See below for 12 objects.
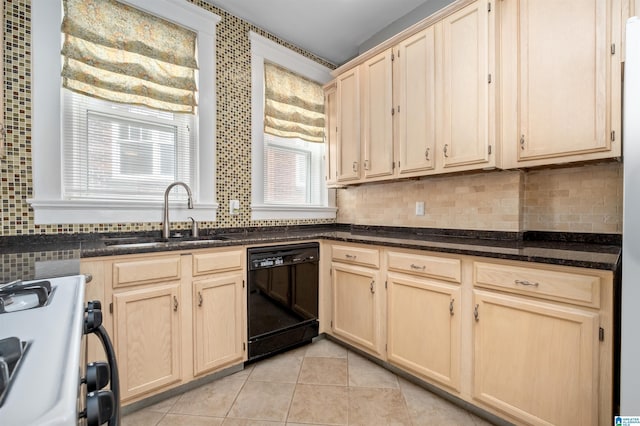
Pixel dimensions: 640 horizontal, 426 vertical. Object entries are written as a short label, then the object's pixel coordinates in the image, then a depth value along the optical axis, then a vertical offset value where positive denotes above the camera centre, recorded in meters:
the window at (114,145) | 1.83 +0.46
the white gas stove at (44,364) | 0.32 -0.21
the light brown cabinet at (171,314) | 1.66 -0.63
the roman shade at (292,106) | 2.92 +1.07
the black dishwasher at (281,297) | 2.20 -0.67
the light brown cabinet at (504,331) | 1.31 -0.64
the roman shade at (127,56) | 1.93 +1.07
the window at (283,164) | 2.80 +0.47
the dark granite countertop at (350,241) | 1.24 -0.20
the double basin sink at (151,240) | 1.94 -0.21
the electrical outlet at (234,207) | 2.63 +0.03
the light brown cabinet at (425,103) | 1.96 +0.81
